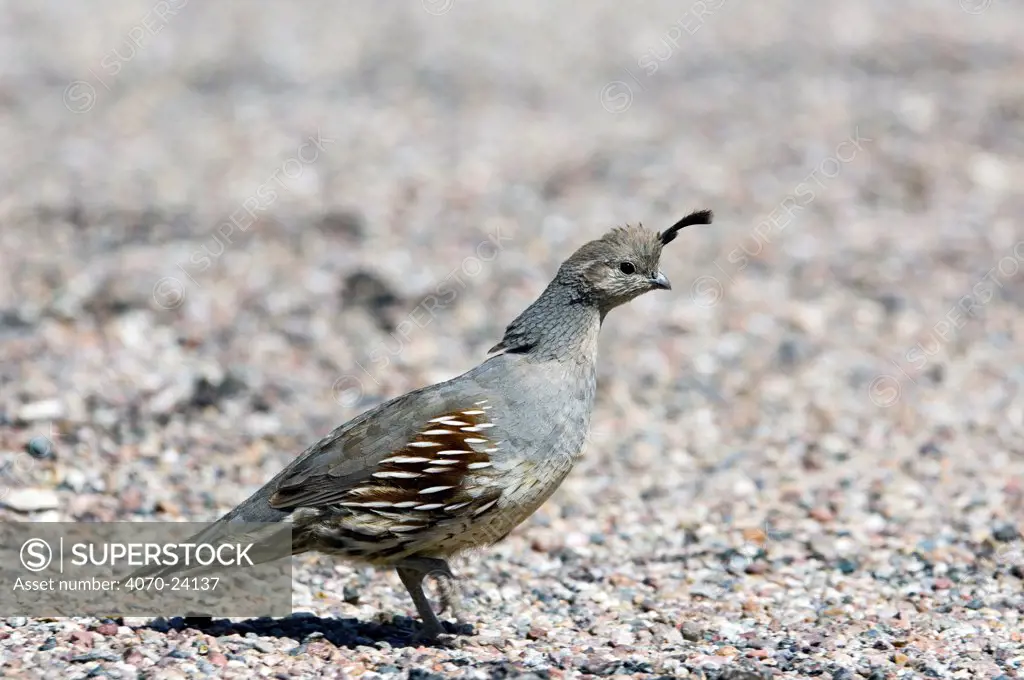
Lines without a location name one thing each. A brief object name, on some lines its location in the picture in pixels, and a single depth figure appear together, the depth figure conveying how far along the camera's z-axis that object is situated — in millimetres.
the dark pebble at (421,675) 13291
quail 14336
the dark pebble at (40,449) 19250
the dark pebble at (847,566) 17547
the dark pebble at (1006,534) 18156
